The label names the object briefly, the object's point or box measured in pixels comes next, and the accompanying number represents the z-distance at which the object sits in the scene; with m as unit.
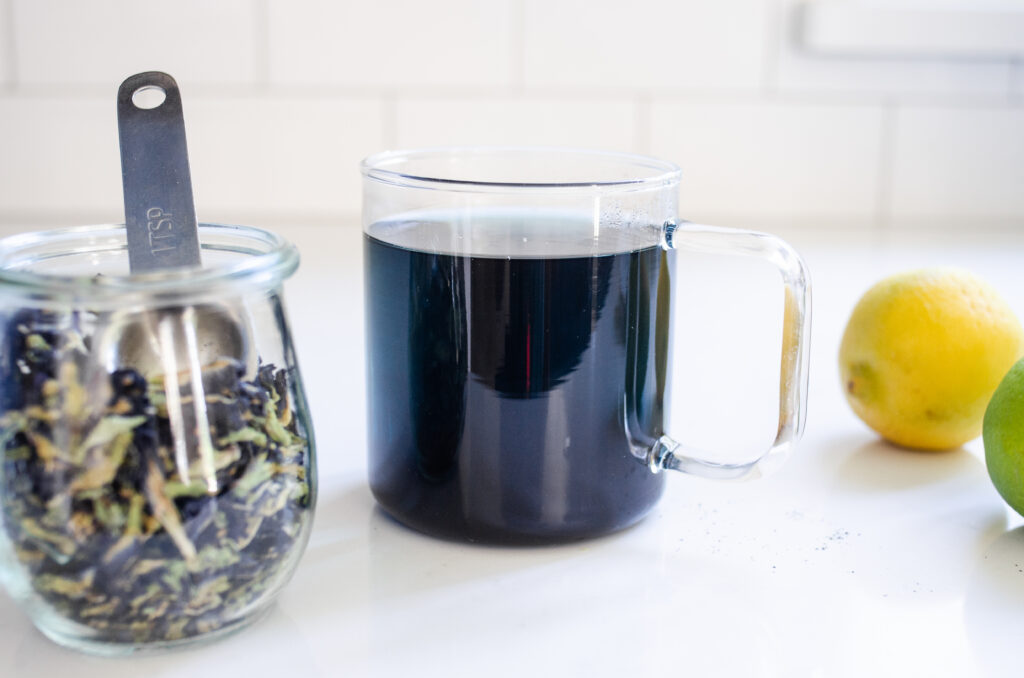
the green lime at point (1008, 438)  0.53
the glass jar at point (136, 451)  0.39
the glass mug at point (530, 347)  0.50
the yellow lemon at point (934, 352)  0.64
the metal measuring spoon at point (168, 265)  0.40
